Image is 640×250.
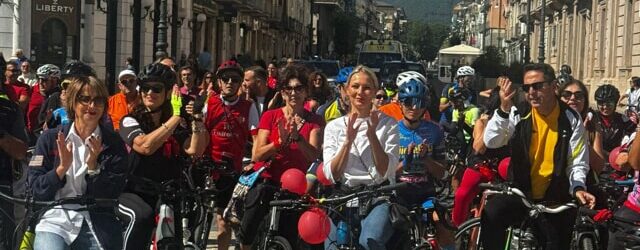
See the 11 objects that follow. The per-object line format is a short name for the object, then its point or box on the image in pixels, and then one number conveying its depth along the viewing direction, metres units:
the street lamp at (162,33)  19.61
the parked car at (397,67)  31.33
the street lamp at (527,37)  41.22
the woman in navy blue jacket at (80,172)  5.27
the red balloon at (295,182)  6.43
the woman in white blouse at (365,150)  5.89
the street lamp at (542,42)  38.92
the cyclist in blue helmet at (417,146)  6.73
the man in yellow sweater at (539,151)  6.31
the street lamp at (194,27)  37.75
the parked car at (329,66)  29.90
